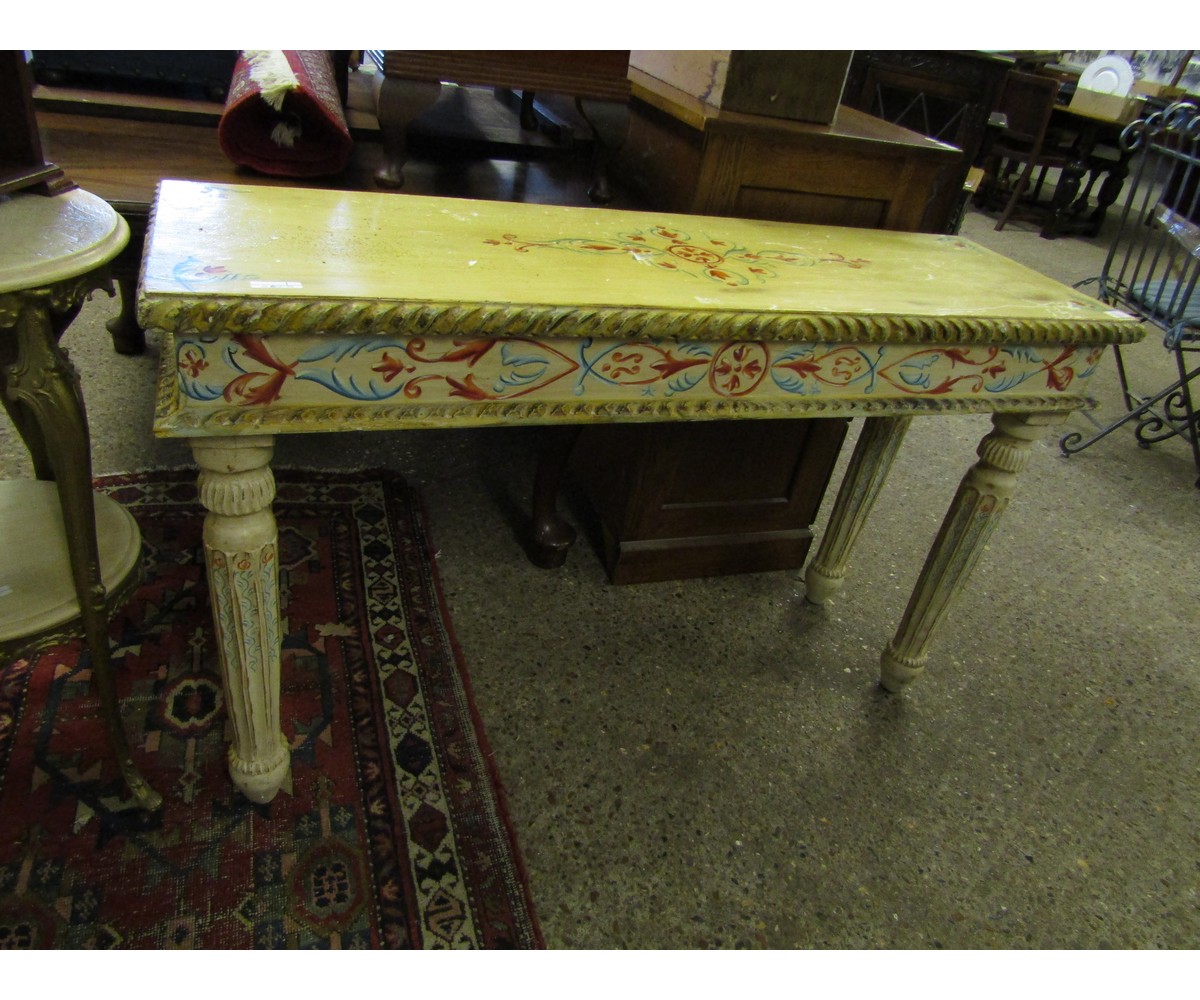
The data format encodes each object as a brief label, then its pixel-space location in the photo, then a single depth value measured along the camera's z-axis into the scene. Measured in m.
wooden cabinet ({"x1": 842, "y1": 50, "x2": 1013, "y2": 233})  3.27
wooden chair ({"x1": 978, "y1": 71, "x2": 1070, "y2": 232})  4.68
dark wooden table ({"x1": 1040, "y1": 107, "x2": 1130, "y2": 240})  4.91
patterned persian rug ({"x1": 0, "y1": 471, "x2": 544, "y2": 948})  1.05
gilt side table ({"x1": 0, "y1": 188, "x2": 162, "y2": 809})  0.83
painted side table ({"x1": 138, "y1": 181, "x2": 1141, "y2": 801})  0.84
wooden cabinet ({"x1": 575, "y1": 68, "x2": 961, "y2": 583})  1.42
